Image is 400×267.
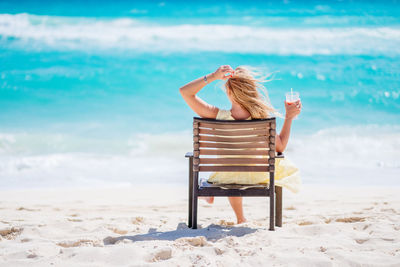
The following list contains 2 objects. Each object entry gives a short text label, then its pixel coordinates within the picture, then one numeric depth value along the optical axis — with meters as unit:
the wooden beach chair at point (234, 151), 7.79
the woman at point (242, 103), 8.08
